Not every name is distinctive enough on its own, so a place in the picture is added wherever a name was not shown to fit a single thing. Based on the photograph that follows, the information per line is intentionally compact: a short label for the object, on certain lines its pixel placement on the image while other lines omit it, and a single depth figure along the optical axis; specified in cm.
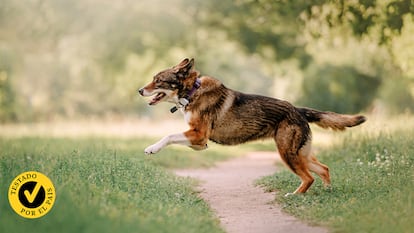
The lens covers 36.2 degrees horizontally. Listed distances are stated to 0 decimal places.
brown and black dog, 998
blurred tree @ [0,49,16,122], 4172
